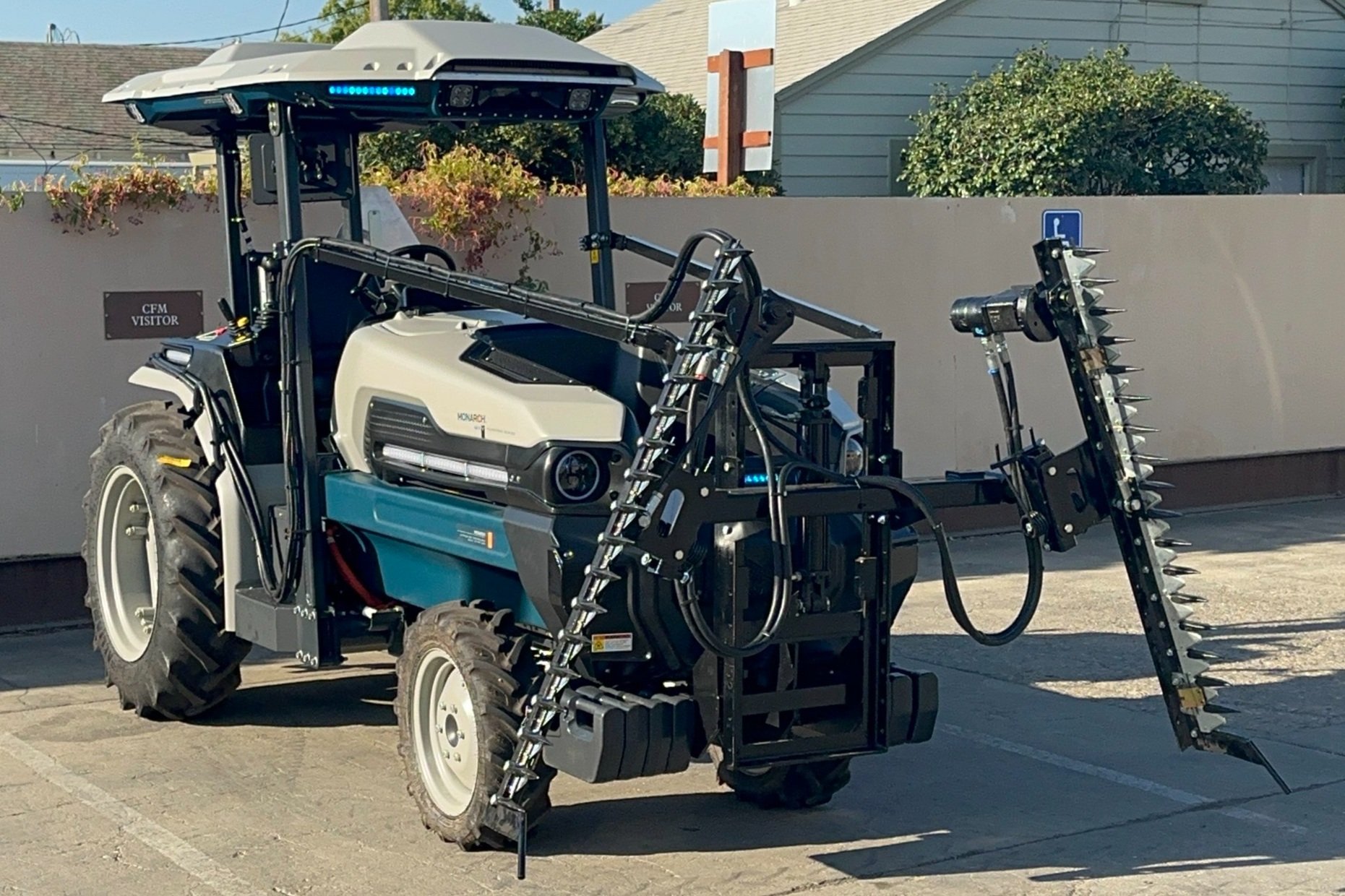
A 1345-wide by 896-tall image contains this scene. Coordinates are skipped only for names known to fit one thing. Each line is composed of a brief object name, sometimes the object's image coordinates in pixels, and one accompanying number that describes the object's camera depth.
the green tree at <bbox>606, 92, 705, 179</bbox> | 18.28
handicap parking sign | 13.23
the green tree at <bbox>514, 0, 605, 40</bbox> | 29.59
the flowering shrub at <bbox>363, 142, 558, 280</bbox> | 10.75
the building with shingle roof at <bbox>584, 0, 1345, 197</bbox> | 19.89
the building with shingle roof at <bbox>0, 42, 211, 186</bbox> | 27.98
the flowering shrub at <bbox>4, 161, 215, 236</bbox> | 9.69
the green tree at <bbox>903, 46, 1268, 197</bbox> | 18.36
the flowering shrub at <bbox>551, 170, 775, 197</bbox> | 12.34
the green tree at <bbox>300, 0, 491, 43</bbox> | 27.47
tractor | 5.54
